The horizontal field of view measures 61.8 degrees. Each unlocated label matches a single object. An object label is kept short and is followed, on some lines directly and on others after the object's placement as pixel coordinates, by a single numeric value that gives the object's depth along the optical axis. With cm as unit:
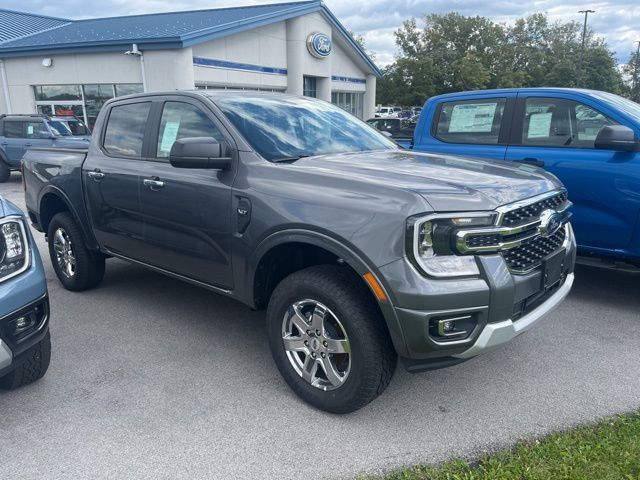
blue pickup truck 443
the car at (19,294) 268
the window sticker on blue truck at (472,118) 554
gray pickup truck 263
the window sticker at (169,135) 402
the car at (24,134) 1353
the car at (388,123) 1730
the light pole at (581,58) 5147
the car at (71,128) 1377
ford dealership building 1809
